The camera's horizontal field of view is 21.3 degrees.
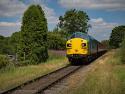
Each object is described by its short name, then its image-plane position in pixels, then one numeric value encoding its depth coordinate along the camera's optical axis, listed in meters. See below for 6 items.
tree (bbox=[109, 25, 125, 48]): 127.26
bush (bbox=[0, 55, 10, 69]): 23.84
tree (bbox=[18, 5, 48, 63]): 32.81
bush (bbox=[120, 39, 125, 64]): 30.80
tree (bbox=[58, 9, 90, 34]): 104.75
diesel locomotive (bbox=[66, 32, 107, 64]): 32.28
